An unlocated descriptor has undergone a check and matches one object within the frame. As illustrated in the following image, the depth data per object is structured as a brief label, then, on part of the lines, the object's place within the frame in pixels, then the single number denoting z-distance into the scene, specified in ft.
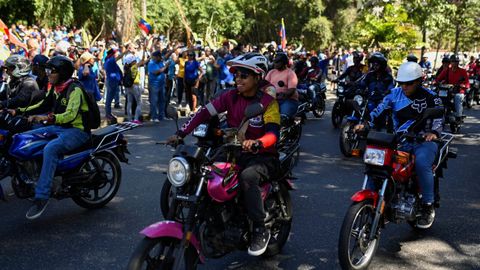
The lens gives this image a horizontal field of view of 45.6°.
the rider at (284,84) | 32.91
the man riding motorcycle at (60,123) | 19.80
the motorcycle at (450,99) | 44.52
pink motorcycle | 12.94
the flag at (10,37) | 45.78
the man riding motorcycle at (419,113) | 18.06
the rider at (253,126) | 15.09
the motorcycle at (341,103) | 40.04
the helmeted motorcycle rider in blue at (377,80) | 34.91
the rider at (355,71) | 45.11
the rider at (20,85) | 24.85
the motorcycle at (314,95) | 50.83
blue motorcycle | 20.26
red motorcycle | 15.43
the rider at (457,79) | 46.21
